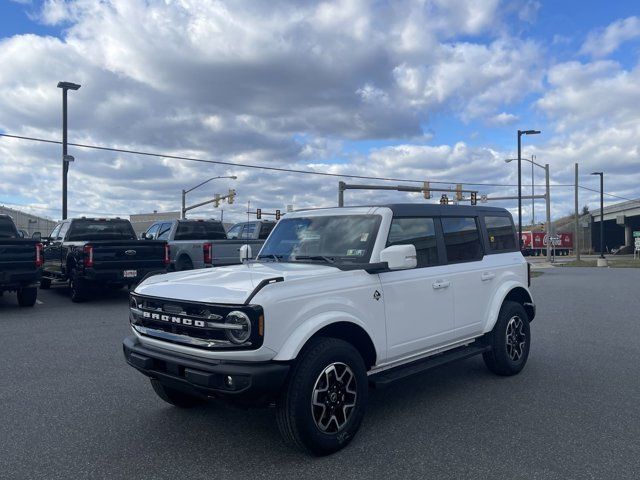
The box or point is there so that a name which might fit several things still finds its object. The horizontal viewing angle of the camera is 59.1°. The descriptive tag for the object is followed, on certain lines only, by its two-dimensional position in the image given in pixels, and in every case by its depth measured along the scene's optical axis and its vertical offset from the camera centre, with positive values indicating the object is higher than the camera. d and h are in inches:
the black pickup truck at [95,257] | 485.1 -9.3
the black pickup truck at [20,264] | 442.3 -13.3
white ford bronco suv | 151.5 -21.6
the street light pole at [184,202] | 1702.8 +136.8
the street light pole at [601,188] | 1974.9 +206.2
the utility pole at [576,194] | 1635.8 +153.8
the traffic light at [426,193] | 1390.3 +135.4
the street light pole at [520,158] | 1258.0 +196.3
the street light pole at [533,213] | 3154.5 +221.9
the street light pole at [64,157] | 848.3 +135.6
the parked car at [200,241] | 559.5 +6.0
